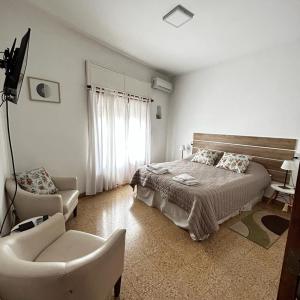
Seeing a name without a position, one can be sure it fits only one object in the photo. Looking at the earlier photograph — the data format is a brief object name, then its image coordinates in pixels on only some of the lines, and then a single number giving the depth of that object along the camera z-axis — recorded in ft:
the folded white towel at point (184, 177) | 7.55
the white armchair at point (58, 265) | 2.59
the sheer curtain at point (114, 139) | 9.69
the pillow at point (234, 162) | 9.38
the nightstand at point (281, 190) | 8.23
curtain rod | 9.47
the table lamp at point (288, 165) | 8.16
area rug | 6.52
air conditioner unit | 12.61
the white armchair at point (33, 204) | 5.61
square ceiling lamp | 6.43
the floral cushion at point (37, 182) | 6.31
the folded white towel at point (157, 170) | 8.68
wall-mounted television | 3.67
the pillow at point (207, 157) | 10.97
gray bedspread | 6.16
